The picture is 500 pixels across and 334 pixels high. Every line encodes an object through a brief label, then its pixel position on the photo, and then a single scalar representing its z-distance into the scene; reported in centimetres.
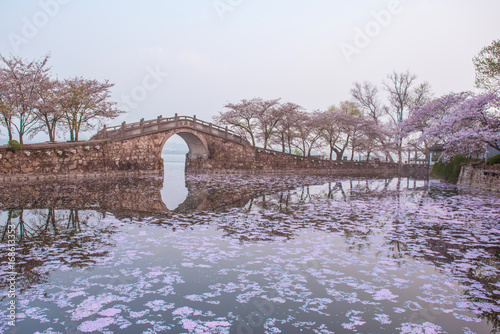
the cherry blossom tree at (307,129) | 4301
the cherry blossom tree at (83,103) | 2614
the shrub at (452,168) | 2722
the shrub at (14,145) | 2016
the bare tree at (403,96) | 4400
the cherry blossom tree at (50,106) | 2395
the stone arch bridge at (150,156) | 2164
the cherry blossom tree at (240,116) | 3997
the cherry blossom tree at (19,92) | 2250
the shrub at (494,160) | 1995
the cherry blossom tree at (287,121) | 4118
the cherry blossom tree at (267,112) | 4028
